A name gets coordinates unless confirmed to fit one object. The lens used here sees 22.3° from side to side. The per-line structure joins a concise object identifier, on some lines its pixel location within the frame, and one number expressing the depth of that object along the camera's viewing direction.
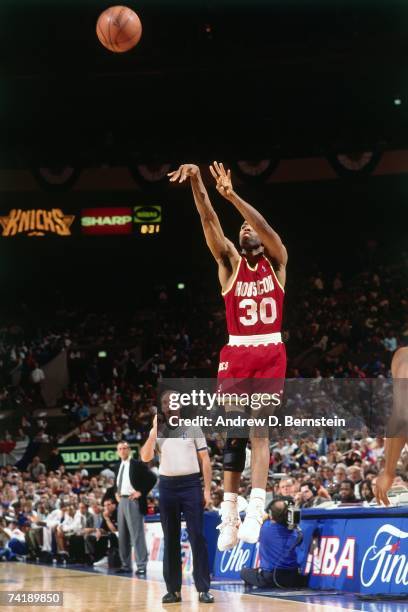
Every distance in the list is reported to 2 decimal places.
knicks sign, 27.55
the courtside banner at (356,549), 10.05
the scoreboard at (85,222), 27.50
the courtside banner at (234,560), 11.97
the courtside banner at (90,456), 20.91
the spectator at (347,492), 11.30
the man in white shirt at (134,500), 13.22
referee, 10.05
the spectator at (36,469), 20.48
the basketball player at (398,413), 5.82
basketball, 8.98
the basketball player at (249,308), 7.27
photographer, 10.88
